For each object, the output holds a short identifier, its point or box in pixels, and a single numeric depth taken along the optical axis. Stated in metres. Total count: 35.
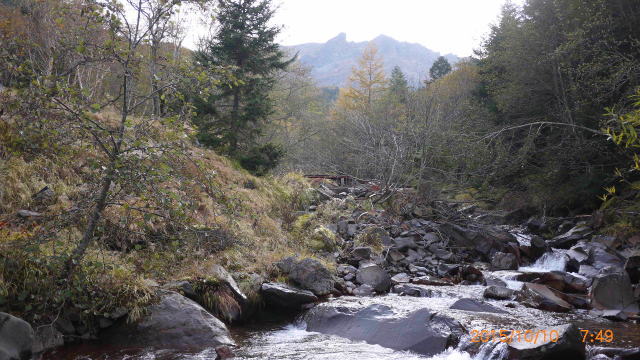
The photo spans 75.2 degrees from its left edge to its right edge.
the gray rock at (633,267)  7.55
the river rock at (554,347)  4.15
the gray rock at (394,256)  9.73
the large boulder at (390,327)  4.92
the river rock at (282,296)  6.25
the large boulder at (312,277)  7.02
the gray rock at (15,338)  3.65
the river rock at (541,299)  6.50
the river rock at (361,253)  9.23
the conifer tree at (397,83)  28.12
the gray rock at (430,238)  11.06
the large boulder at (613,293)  6.40
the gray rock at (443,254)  10.14
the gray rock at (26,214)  5.23
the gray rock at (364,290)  7.38
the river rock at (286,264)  7.19
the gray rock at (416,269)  9.15
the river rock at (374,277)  7.69
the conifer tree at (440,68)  41.03
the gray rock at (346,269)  8.30
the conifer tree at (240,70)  12.02
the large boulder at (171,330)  4.72
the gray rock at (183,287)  5.47
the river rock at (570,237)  10.99
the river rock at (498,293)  7.10
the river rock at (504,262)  9.64
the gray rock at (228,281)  5.87
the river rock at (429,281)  8.13
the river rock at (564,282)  7.49
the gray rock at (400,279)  8.23
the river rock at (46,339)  4.17
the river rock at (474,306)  6.20
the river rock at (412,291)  7.39
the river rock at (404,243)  10.33
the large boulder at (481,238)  10.77
